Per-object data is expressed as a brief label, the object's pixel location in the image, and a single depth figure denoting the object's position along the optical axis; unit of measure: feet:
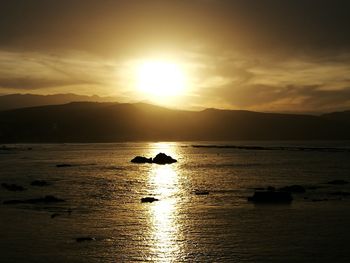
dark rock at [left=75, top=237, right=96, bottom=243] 124.83
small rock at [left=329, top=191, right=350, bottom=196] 221.25
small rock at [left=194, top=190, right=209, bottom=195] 232.12
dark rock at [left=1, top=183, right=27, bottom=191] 236.79
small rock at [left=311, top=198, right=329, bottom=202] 201.46
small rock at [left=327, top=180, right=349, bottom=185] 275.47
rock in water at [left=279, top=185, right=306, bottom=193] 230.07
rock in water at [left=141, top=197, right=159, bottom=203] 205.05
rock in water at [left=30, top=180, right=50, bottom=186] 264.31
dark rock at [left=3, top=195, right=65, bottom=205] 190.19
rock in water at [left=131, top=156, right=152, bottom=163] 505.66
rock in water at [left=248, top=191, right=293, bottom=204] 195.83
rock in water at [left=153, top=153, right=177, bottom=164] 501.15
